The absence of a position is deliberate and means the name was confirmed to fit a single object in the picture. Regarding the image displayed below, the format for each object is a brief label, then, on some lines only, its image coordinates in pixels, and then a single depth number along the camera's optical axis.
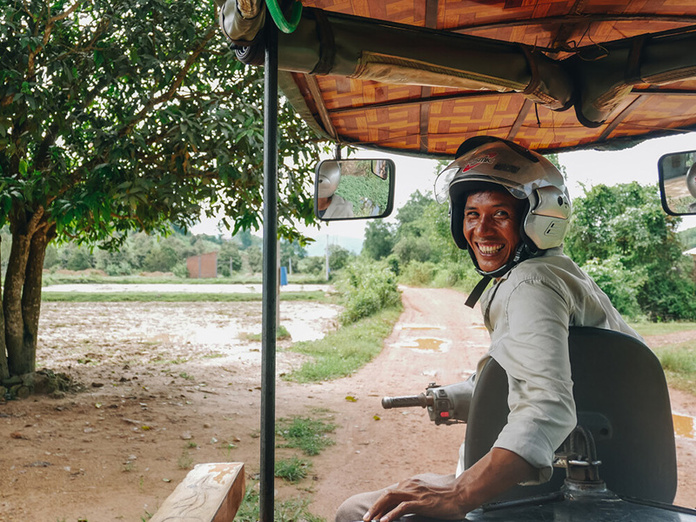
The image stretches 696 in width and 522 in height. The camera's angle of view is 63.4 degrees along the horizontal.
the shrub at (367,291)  18.84
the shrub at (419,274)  31.44
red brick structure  51.25
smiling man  1.28
